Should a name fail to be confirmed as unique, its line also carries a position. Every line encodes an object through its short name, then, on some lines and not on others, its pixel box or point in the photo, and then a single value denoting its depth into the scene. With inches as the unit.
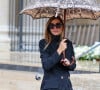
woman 267.0
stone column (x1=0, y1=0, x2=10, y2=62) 825.9
